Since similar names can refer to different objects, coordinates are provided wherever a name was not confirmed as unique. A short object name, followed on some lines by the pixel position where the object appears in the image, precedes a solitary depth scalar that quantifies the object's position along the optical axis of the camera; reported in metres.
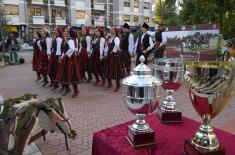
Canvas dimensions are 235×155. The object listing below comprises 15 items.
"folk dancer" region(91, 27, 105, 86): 5.66
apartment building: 22.04
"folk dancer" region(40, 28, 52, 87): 5.51
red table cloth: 1.09
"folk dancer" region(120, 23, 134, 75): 5.46
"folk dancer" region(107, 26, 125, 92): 4.99
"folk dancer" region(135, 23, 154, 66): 5.43
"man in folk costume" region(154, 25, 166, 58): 6.86
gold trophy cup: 0.91
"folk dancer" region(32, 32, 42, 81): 6.01
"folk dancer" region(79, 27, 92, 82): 6.09
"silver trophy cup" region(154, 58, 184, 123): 1.39
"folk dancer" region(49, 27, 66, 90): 4.69
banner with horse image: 5.47
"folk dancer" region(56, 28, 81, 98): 4.34
